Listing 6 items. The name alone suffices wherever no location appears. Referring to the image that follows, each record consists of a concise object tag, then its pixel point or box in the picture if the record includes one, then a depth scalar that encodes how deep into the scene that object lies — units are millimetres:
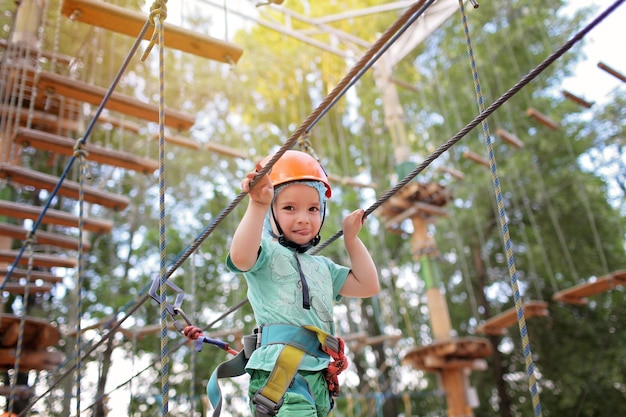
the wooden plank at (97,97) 3545
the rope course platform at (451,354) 5309
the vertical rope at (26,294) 2508
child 1327
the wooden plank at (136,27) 2764
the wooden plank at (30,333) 4012
